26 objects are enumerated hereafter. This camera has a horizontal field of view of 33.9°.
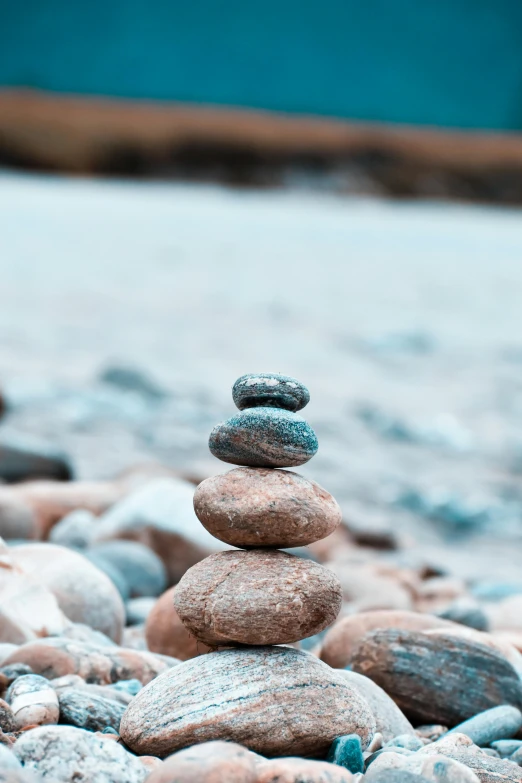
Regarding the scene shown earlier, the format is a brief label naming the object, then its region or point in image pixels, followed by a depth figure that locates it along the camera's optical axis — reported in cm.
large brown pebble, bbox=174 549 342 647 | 285
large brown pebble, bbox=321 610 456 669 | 400
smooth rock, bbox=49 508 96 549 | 621
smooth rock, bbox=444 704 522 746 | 335
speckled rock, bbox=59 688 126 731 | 287
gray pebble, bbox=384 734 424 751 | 302
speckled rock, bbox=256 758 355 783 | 221
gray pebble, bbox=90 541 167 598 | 539
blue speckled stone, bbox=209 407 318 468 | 296
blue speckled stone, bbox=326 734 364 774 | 265
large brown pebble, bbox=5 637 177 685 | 328
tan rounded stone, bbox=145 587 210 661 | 401
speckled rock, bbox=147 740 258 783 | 204
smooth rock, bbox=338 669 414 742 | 318
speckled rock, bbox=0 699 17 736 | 274
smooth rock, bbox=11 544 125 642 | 407
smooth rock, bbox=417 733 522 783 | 262
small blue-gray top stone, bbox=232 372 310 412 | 306
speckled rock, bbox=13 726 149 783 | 233
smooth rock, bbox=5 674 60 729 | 278
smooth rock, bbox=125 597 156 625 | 486
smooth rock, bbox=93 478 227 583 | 593
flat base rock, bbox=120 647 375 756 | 266
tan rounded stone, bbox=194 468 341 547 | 292
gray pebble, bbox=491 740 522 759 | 323
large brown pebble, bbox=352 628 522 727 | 355
